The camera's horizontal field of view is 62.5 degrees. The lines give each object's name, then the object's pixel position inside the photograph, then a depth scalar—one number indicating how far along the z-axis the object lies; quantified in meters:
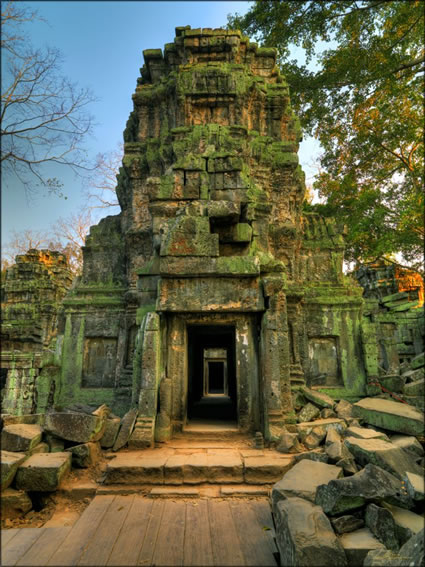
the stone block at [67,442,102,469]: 4.47
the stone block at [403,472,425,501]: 3.02
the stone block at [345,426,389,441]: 4.74
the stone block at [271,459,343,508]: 3.32
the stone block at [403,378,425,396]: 6.93
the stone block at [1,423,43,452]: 4.15
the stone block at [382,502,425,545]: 2.73
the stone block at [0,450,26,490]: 3.64
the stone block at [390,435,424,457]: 4.50
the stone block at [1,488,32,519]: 3.56
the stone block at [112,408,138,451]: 4.99
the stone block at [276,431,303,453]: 4.86
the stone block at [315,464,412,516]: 2.95
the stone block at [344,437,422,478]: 3.74
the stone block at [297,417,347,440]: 5.41
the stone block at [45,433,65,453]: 4.55
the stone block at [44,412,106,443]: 4.59
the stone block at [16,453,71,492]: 3.80
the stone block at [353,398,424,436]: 5.09
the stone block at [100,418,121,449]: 5.00
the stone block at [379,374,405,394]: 7.44
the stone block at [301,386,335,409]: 6.69
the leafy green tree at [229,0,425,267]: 6.15
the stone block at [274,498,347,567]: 2.44
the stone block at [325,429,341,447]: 4.86
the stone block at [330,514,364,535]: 2.87
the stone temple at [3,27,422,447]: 5.79
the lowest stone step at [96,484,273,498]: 3.90
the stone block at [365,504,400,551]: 2.72
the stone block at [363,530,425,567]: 2.27
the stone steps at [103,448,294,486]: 4.15
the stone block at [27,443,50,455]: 4.22
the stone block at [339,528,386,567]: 2.58
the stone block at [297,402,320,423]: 6.26
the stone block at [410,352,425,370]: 10.00
